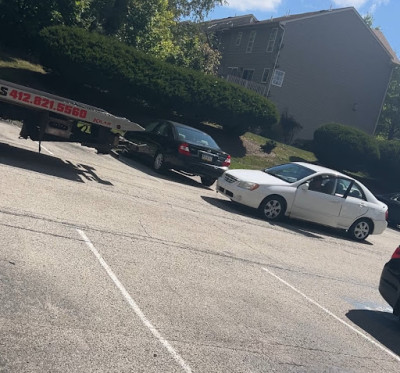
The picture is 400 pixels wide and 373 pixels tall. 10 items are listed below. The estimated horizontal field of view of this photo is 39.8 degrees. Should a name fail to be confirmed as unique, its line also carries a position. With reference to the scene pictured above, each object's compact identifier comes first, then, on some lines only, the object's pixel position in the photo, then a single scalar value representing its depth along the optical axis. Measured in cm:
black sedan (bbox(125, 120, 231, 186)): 1514
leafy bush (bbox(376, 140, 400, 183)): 3170
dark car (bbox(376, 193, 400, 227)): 2098
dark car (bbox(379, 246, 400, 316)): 712
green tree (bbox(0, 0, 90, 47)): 2509
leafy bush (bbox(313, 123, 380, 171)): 3002
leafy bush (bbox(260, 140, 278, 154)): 2761
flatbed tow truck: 1070
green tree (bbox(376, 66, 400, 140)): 5812
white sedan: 1284
